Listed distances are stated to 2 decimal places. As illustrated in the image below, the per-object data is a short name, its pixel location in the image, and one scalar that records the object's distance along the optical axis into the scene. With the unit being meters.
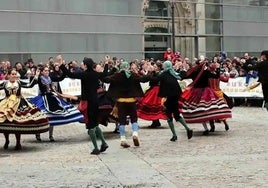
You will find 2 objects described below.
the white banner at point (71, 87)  23.38
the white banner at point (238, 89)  22.20
